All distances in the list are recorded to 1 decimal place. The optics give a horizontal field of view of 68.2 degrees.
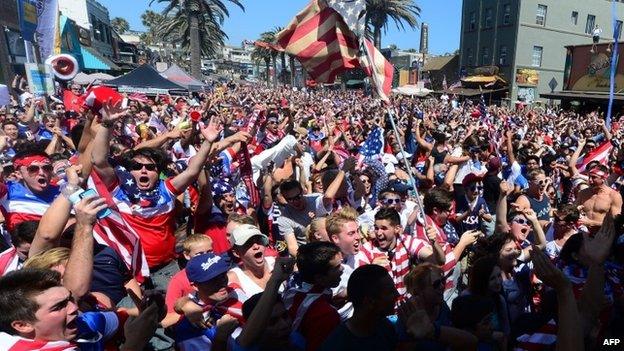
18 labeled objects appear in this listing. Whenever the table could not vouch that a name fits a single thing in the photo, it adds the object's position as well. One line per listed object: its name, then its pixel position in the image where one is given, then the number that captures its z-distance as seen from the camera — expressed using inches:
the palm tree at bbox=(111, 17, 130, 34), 3747.3
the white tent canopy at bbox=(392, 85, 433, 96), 1146.5
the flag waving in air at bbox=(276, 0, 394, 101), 173.8
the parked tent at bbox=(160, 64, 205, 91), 872.7
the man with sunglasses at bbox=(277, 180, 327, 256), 182.4
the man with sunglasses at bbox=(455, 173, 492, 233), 226.2
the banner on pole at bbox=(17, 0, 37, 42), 458.0
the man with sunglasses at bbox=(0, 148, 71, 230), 151.4
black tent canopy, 709.9
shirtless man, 200.7
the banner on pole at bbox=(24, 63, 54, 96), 426.0
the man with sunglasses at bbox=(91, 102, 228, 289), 144.4
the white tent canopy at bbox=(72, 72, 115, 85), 886.3
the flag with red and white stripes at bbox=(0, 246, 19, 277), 112.7
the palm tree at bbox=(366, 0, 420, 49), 1508.4
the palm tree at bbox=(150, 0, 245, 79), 1066.1
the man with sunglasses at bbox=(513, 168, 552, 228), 217.3
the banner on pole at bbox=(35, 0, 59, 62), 480.1
